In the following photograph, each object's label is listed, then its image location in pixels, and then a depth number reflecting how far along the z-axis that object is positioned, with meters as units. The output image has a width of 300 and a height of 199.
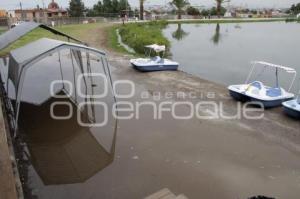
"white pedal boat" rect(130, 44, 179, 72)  11.65
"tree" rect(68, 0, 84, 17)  45.84
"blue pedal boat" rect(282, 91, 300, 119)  7.01
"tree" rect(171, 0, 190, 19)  50.07
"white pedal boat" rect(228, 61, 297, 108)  7.82
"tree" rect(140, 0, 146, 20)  43.09
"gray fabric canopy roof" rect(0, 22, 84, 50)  8.44
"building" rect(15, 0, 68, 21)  49.51
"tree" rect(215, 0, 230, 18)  55.40
